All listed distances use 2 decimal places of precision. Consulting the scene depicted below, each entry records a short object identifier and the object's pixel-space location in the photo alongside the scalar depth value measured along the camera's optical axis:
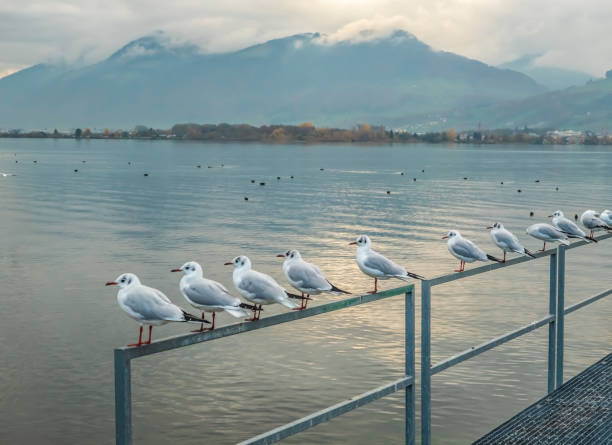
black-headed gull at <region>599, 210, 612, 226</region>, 13.98
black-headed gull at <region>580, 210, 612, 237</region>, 14.84
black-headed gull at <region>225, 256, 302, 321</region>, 7.94
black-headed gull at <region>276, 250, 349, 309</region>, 8.73
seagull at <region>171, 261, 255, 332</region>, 7.46
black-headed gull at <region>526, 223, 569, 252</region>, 13.55
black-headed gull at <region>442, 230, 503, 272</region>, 12.12
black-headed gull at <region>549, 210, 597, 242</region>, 14.28
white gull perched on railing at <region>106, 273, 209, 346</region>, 7.53
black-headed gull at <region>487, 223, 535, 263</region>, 12.90
